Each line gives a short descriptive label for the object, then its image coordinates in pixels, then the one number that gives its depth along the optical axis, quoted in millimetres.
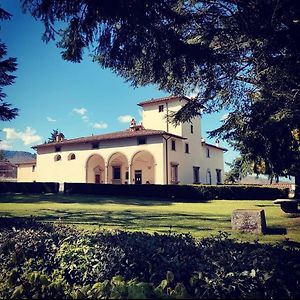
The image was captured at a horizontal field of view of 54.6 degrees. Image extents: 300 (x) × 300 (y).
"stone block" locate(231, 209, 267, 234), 8664
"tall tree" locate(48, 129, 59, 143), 78650
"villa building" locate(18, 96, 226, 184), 31938
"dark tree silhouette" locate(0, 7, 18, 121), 19656
